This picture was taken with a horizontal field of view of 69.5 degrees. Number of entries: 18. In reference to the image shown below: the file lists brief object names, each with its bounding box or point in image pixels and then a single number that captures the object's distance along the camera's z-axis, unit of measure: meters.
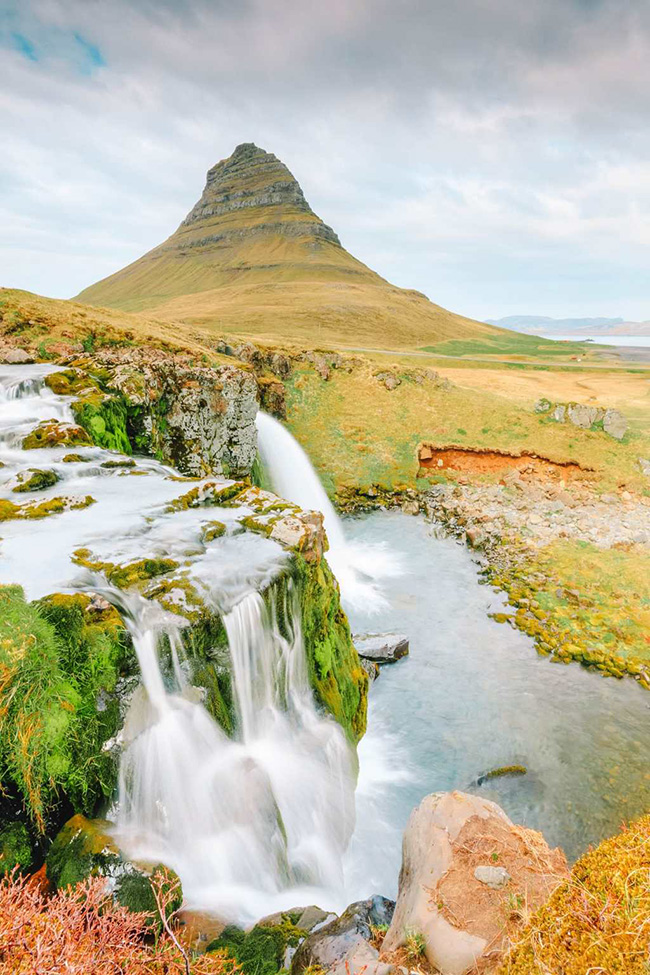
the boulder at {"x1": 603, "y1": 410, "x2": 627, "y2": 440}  36.75
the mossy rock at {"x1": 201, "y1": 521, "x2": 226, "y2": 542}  12.75
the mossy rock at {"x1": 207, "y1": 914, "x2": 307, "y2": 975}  6.94
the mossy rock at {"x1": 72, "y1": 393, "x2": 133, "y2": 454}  19.48
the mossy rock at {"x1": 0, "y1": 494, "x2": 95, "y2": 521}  12.77
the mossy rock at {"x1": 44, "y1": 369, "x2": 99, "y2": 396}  20.92
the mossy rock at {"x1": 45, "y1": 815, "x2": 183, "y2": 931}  6.99
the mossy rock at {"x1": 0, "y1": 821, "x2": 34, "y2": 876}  6.85
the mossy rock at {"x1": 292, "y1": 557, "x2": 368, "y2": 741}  12.41
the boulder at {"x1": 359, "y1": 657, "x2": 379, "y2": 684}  17.88
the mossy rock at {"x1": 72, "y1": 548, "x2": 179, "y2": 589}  10.23
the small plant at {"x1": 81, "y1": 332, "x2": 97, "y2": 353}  31.23
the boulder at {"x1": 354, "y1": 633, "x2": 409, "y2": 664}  18.64
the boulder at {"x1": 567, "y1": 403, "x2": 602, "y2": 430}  37.72
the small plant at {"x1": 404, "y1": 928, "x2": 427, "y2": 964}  5.65
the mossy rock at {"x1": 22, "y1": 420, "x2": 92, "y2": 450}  17.12
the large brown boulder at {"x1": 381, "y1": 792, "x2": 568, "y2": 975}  5.53
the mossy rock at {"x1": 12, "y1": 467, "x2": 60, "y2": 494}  14.30
